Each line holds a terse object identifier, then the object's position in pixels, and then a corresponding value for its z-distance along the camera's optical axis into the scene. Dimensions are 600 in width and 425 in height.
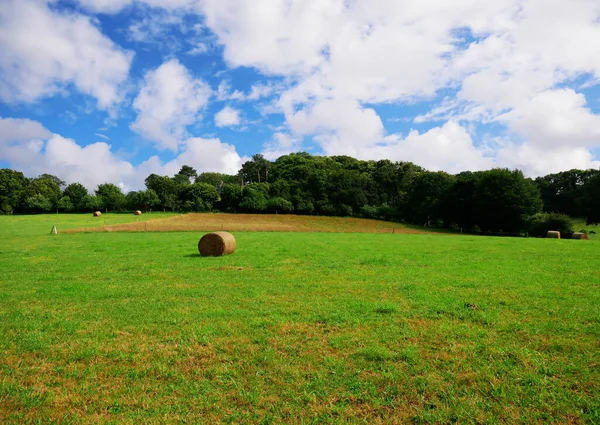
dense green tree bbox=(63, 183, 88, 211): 104.75
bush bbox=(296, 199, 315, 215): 92.39
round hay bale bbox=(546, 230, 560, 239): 45.72
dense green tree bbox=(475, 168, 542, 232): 59.59
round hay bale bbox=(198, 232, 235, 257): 20.36
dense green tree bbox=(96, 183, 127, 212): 108.38
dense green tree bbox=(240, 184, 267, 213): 90.12
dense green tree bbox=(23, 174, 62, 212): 101.06
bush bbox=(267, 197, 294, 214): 89.81
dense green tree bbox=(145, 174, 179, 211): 111.88
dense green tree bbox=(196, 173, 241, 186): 150.75
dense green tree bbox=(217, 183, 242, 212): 95.19
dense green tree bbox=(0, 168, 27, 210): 101.38
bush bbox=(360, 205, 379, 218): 86.94
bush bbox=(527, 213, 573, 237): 50.09
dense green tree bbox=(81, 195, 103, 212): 103.81
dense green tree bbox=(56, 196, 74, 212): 102.06
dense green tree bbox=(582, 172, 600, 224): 63.22
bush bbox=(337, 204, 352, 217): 89.31
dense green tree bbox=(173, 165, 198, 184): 156.45
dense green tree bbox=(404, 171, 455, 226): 74.75
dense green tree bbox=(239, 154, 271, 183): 138.12
